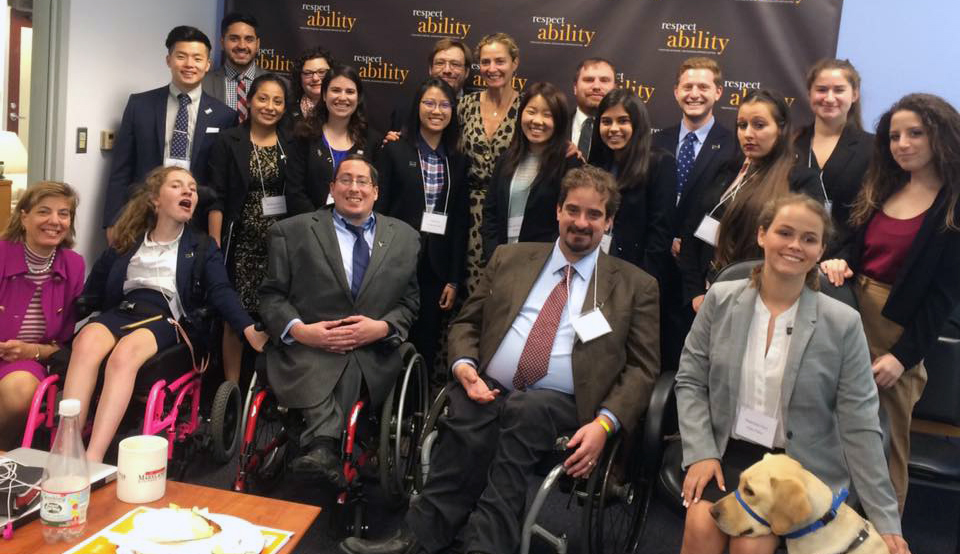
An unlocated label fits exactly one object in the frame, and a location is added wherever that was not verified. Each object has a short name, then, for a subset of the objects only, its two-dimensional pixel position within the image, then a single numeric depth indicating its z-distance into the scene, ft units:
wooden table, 6.07
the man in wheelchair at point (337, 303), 9.07
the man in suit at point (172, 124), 12.92
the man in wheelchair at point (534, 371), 7.93
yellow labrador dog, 6.33
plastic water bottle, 5.85
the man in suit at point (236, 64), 13.85
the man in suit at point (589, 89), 12.06
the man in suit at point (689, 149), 10.98
